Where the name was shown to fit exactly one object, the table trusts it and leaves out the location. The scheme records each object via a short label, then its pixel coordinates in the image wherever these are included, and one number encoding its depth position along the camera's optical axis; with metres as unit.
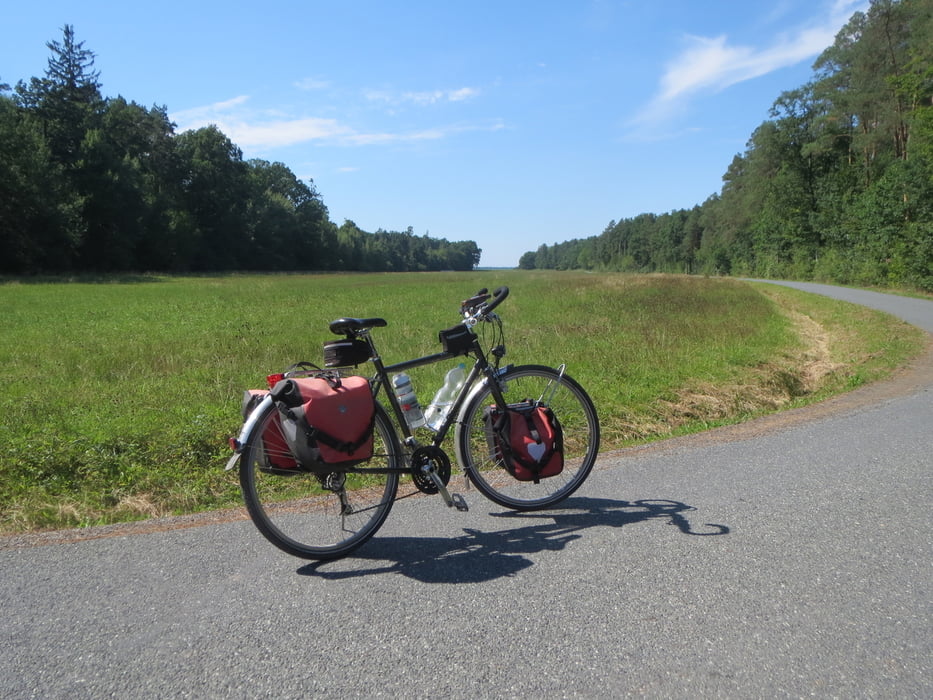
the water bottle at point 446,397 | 3.92
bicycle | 3.29
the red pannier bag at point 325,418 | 3.21
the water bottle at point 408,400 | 3.68
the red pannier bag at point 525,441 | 3.89
